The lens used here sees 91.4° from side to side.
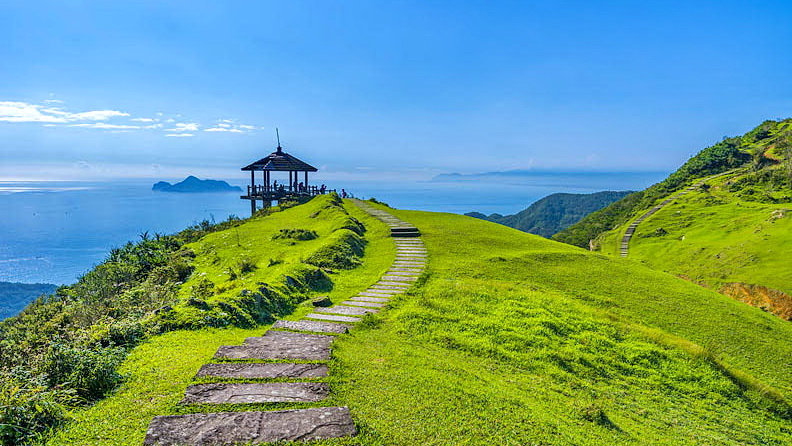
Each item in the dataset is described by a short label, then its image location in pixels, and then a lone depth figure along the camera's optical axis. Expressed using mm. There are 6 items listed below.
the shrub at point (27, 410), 3398
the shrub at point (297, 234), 17516
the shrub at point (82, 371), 4363
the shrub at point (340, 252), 12727
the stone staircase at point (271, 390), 3623
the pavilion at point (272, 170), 34500
